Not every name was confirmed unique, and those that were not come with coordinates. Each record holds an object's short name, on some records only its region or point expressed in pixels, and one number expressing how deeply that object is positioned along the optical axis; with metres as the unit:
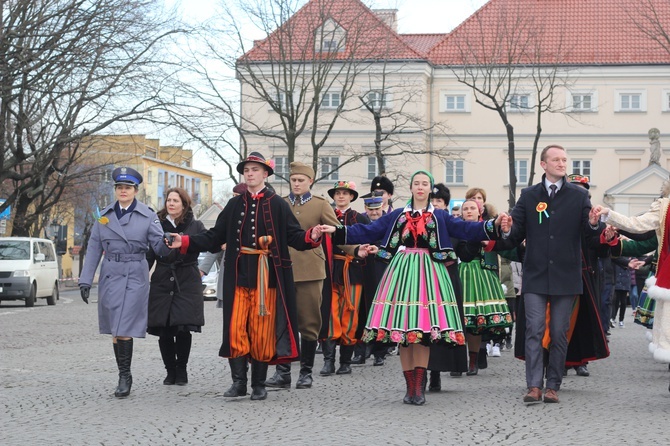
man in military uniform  11.73
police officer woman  10.65
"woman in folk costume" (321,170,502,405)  9.95
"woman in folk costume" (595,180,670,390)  9.92
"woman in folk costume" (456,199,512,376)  12.38
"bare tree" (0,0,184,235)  29.52
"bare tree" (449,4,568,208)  48.06
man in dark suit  10.21
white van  30.73
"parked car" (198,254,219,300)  37.44
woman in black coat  11.48
